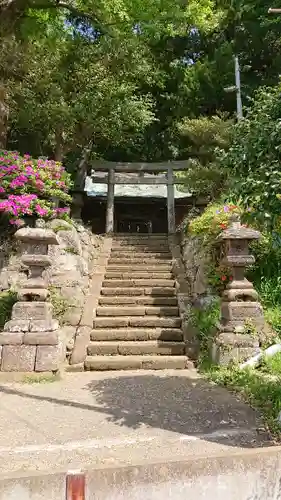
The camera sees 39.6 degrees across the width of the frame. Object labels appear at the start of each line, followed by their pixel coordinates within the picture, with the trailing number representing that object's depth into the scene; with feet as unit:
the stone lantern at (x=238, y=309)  18.31
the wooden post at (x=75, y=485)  6.07
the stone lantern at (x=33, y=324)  18.52
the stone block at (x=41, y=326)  18.95
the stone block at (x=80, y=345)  20.61
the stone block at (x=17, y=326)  18.88
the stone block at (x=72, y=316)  23.32
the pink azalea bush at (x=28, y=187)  26.86
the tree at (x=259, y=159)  10.57
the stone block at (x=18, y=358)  18.42
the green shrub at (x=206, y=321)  21.11
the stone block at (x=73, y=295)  24.82
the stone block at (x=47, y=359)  18.43
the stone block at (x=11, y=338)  18.66
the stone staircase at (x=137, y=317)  20.47
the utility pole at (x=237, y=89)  33.16
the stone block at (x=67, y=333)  22.02
